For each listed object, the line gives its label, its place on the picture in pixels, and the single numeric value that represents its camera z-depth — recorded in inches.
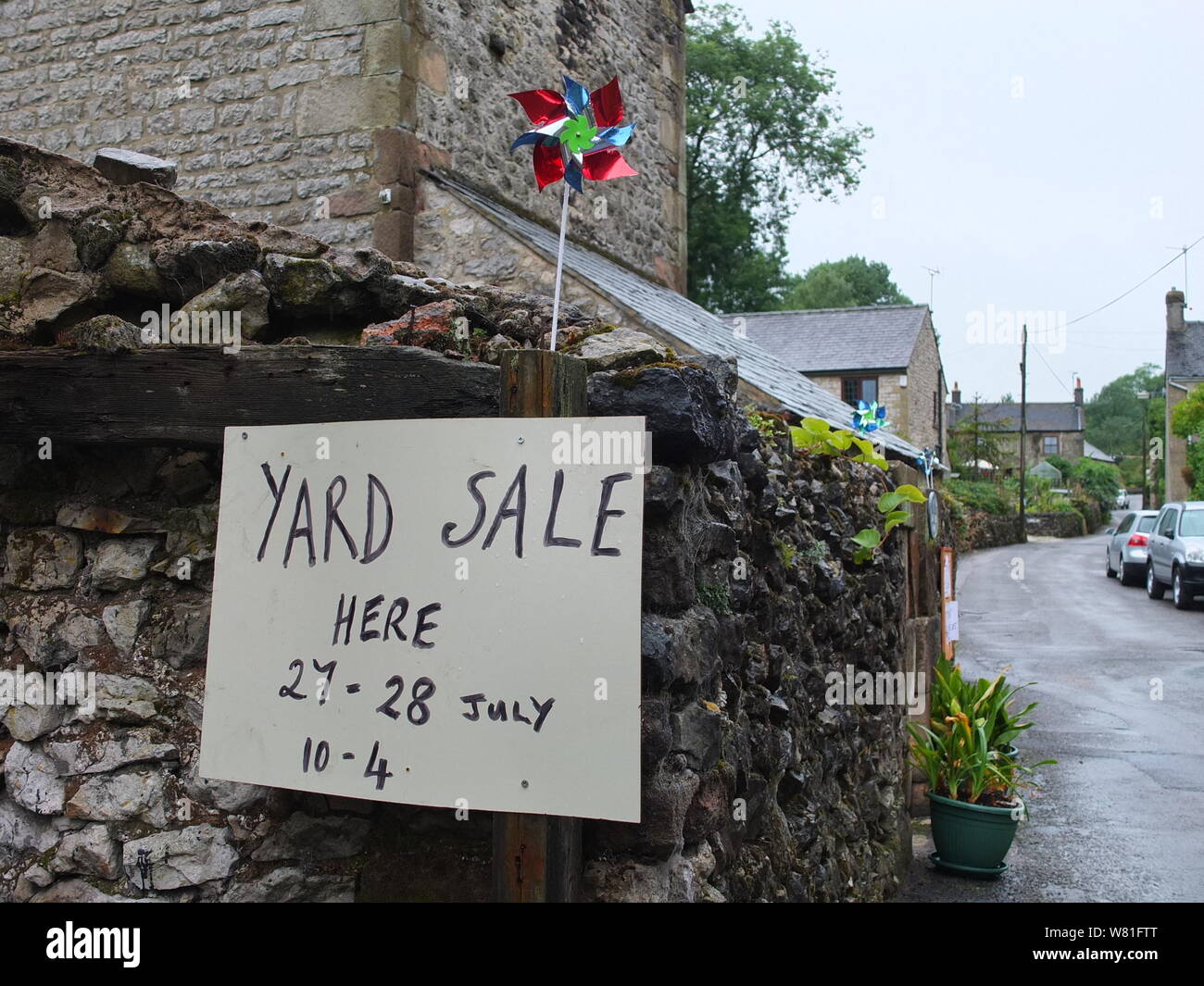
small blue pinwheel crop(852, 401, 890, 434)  262.4
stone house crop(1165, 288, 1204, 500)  1467.8
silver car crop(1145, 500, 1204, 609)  630.5
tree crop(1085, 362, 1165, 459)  3690.9
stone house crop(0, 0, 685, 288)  294.7
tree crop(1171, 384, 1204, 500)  1091.9
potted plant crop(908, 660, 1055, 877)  206.5
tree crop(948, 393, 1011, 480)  1515.7
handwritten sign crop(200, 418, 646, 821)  76.8
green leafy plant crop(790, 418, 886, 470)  186.9
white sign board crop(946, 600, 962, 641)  267.1
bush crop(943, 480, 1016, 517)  1181.7
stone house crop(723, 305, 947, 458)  1114.7
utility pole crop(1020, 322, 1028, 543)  1443.2
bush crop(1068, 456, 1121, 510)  1983.0
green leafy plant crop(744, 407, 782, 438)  159.3
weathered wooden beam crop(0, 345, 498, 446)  87.0
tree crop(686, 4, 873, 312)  1112.8
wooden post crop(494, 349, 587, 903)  79.1
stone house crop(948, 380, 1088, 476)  2689.5
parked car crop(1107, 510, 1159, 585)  770.2
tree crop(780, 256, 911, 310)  2030.0
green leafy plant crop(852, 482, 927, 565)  195.0
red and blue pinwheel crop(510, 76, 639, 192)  98.9
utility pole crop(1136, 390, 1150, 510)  1994.3
